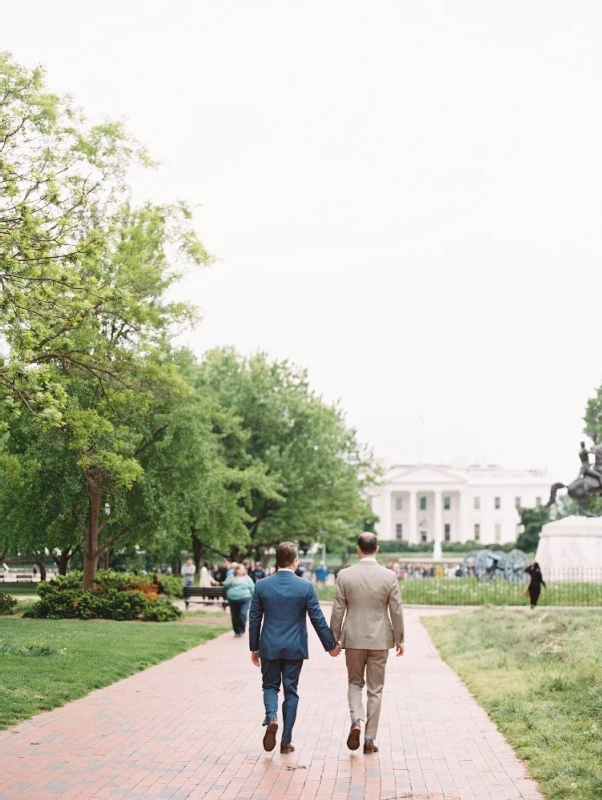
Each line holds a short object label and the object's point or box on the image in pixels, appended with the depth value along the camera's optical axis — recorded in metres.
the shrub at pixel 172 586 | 34.72
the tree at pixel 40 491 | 24.34
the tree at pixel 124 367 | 22.08
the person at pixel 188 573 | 37.70
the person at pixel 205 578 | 37.12
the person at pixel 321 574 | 53.16
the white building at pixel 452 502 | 136.62
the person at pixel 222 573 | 39.85
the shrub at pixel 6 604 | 25.74
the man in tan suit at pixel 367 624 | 8.91
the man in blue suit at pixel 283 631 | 8.77
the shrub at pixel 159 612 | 24.66
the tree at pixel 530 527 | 84.75
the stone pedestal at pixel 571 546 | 41.78
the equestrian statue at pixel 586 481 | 39.25
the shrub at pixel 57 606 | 24.09
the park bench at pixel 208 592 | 31.23
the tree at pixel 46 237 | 13.03
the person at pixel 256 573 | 39.13
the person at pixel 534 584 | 29.03
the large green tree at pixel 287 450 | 45.72
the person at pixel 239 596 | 22.08
